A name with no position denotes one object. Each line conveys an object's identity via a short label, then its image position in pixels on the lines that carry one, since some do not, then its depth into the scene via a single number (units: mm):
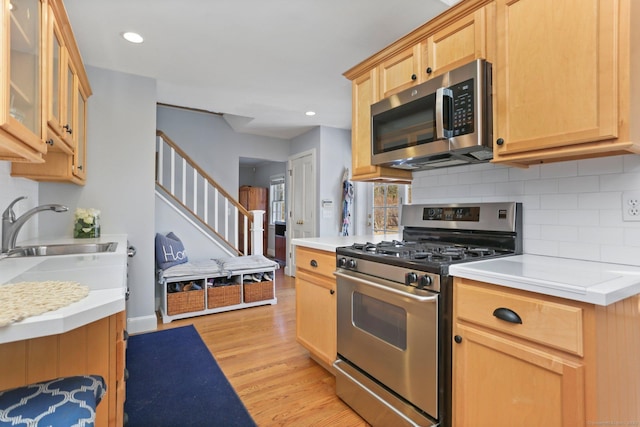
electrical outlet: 1376
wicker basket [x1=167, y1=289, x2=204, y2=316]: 3328
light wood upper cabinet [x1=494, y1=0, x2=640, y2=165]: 1180
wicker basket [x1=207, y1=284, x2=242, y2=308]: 3553
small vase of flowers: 2639
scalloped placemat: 758
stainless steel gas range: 1409
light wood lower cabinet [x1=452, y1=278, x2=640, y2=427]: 1022
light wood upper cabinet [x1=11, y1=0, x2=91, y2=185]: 1554
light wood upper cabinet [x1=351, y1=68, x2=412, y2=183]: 2252
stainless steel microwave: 1562
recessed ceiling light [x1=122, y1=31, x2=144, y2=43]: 2367
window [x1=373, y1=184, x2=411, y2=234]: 4367
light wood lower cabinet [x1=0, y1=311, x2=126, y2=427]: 1022
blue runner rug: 1779
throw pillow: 3494
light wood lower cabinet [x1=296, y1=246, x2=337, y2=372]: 2135
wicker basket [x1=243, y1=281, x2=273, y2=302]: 3775
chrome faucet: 1860
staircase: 4168
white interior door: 5070
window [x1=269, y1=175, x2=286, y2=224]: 7707
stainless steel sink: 1943
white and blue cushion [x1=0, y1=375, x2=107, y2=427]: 772
